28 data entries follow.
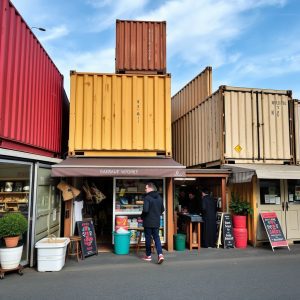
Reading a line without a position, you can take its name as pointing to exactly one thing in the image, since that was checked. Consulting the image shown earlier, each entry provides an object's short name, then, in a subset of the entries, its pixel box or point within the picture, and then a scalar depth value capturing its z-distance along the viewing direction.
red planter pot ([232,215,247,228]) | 9.07
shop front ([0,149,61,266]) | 6.86
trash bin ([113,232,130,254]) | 8.13
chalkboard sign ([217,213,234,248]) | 8.91
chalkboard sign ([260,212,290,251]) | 8.68
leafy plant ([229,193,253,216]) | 9.16
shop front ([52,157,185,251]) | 7.69
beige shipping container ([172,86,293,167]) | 9.77
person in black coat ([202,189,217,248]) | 8.94
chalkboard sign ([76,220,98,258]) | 7.81
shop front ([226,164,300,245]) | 9.16
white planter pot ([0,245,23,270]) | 5.97
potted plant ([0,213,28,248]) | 6.00
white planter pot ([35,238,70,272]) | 6.57
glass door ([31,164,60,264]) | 7.09
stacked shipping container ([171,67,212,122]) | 11.31
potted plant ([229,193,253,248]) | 9.00
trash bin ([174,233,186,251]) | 8.63
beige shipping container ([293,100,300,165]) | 10.12
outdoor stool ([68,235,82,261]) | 7.62
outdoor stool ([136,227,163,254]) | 8.40
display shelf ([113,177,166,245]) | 8.94
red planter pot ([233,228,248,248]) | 8.98
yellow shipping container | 8.64
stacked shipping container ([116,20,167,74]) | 9.56
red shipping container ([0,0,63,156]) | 5.98
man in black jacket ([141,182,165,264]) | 7.35
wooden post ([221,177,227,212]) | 9.30
